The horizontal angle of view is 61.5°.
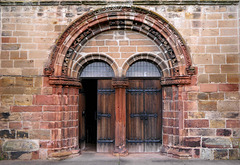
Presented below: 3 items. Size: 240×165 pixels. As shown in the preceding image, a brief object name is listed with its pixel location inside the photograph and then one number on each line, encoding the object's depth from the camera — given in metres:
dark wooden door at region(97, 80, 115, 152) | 5.76
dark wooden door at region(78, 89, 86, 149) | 6.02
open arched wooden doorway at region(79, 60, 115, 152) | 5.75
